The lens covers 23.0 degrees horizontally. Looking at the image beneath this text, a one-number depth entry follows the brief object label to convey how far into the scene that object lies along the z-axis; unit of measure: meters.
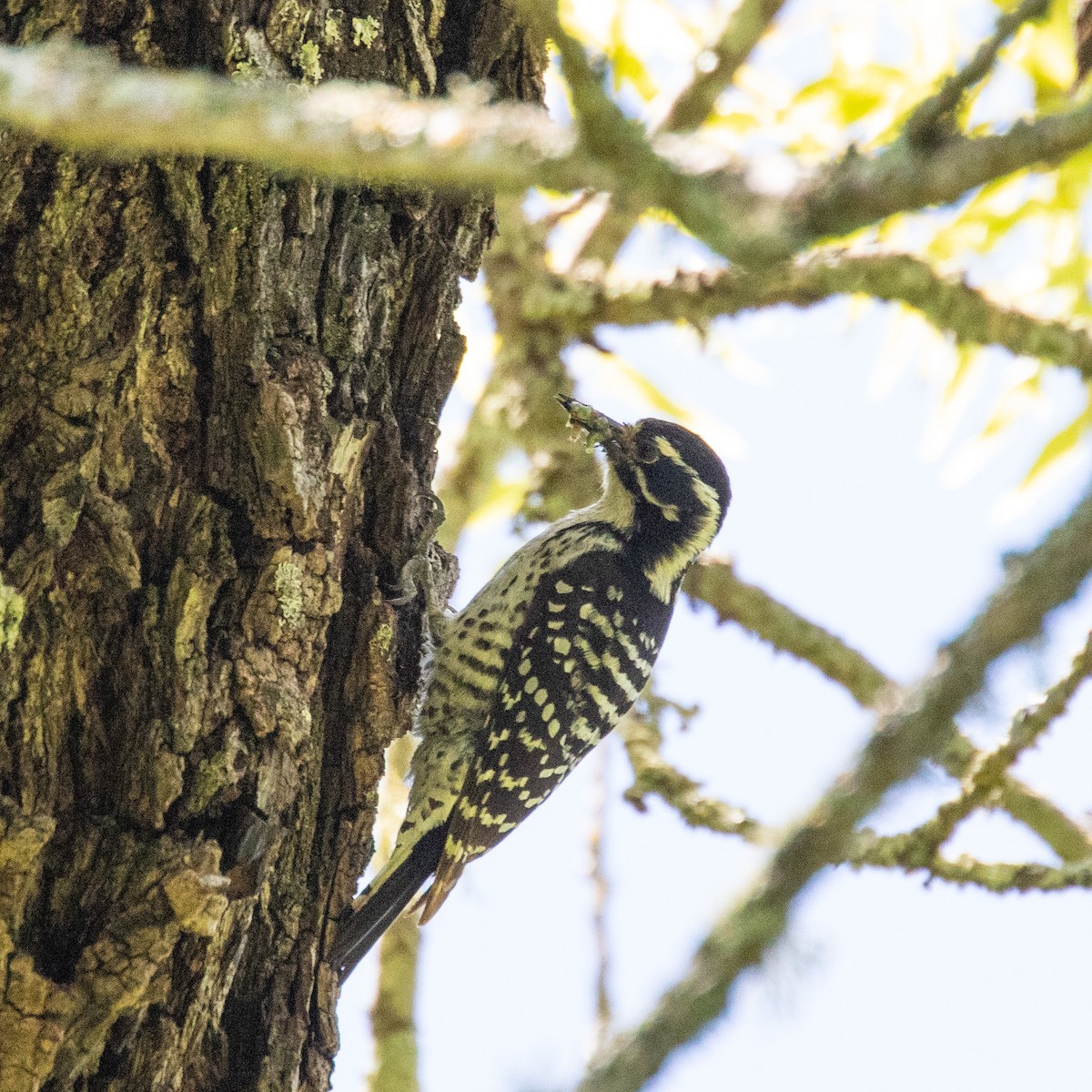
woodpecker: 8.63
